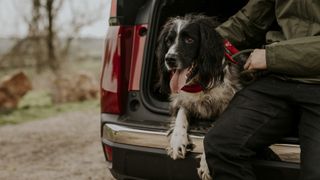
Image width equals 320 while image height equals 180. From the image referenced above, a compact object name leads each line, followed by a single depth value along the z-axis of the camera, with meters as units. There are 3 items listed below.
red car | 3.34
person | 2.87
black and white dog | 3.42
